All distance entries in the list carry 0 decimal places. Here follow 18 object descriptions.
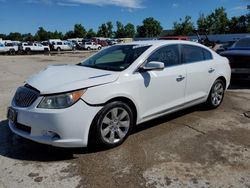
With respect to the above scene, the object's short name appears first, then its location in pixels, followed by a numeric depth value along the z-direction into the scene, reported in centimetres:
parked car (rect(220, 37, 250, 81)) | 633
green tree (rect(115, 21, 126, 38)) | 8403
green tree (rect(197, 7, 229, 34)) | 6884
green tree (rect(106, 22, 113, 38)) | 8144
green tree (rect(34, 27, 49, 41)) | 7421
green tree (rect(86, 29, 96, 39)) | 7833
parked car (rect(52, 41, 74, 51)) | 3292
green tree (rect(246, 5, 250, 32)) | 6085
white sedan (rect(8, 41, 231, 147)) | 268
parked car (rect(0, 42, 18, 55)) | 2709
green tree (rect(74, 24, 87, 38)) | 7508
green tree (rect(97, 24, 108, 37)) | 8197
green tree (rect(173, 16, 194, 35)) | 6811
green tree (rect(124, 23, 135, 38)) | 8403
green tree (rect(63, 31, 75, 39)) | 7811
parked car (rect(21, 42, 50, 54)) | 2818
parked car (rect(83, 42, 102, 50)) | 3629
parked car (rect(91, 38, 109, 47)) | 4061
